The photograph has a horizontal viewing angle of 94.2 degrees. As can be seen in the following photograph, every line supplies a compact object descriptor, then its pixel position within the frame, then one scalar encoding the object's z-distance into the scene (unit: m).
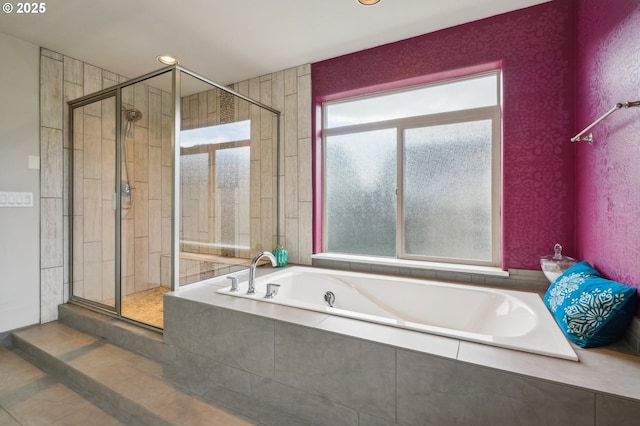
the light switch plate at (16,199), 2.30
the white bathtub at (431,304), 1.27
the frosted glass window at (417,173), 2.28
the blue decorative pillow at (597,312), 1.17
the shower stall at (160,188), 2.11
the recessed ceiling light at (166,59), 2.72
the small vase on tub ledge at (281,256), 2.79
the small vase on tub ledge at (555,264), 1.78
